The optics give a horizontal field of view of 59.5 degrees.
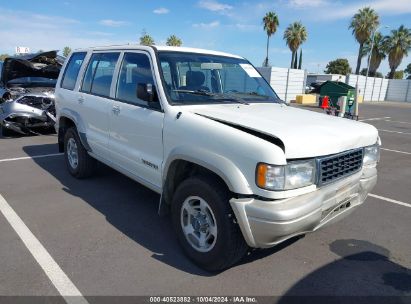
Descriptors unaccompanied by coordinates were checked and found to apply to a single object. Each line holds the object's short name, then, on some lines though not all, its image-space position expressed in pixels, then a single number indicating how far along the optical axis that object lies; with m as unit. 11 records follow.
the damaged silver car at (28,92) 8.74
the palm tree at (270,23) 51.19
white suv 2.77
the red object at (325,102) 15.99
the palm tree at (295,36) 52.62
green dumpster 18.30
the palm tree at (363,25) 45.91
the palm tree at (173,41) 48.97
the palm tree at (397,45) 50.75
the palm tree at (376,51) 52.31
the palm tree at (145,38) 38.42
